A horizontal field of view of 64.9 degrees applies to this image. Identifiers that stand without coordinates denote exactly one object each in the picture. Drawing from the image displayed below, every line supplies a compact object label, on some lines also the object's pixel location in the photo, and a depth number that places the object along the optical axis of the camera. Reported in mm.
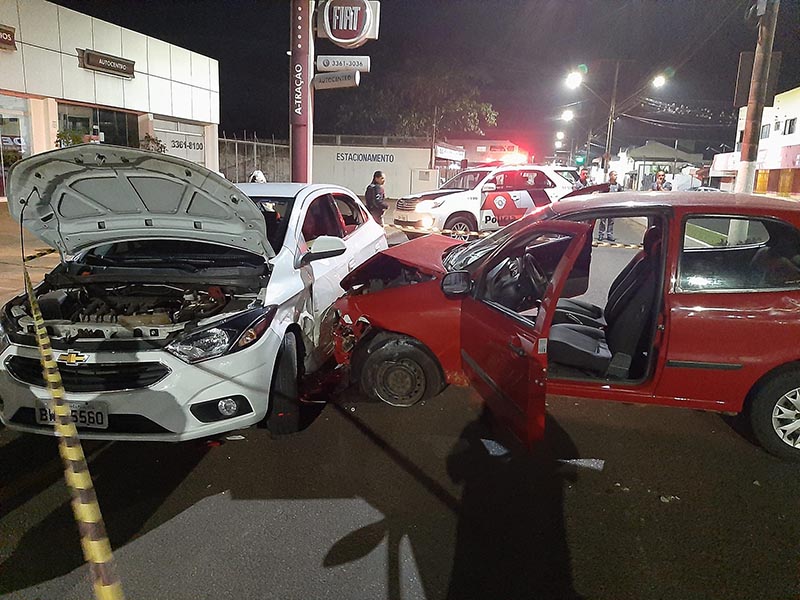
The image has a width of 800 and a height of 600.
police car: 14516
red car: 3844
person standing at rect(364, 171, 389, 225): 12109
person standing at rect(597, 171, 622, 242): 14884
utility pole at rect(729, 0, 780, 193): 9844
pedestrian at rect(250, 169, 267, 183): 10902
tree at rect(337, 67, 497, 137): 36250
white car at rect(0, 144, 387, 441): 3568
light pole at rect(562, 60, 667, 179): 22156
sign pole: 13109
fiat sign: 13422
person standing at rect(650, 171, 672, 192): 22812
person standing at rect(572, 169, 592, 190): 14923
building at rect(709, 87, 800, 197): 33844
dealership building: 16203
